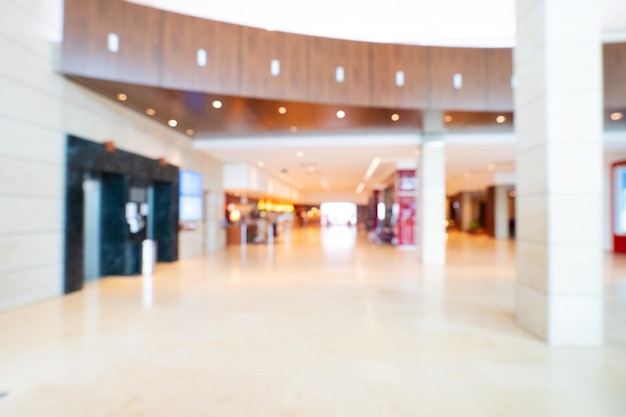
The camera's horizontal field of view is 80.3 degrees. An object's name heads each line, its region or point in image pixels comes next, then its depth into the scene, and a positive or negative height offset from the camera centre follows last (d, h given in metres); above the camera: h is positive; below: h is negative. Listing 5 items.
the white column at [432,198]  10.60 +0.49
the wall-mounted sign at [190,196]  11.09 +0.55
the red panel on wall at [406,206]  15.29 +0.36
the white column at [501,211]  21.20 +0.23
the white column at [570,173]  3.93 +0.45
